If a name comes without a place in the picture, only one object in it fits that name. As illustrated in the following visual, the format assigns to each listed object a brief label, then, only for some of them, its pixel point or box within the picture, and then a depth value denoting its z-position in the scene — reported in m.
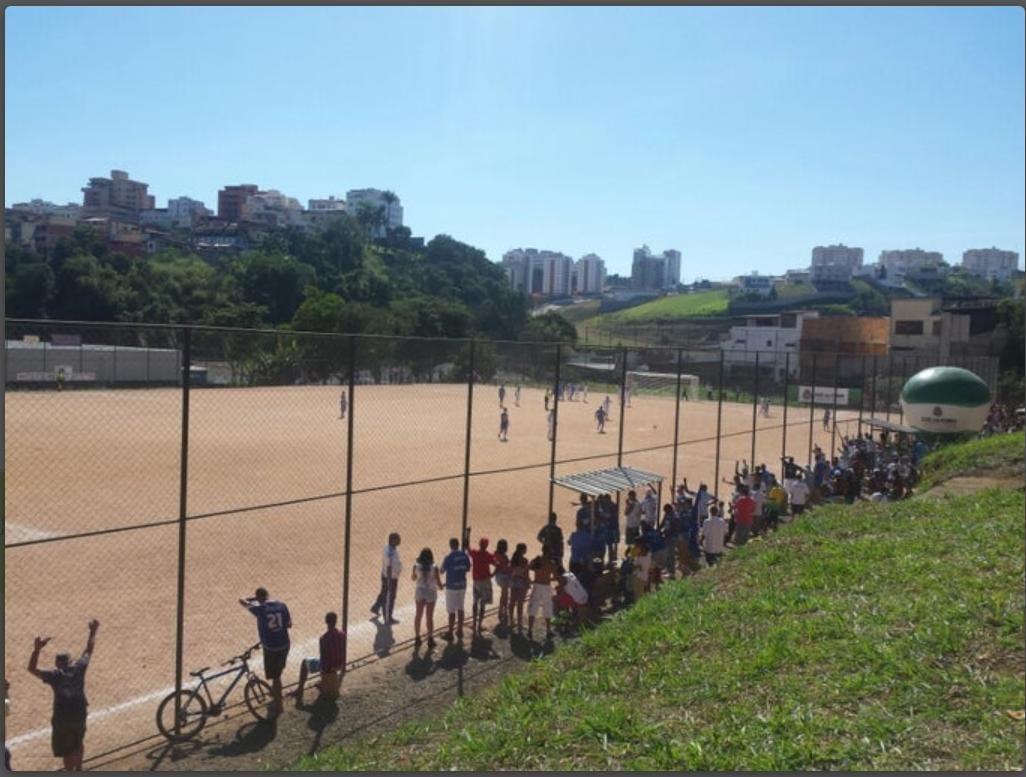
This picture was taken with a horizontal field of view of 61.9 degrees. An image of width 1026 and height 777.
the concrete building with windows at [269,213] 176.91
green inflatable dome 23.67
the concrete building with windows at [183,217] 164.39
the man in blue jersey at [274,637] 8.90
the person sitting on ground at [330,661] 9.23
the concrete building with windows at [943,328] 60.22
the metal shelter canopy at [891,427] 25.36
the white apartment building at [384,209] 165.14
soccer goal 59.31
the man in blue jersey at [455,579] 11.21
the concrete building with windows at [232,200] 182.25
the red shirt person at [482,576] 11.95
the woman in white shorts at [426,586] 11.07
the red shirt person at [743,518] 16.36
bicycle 8.46
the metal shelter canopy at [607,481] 14.51
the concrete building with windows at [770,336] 81.50
